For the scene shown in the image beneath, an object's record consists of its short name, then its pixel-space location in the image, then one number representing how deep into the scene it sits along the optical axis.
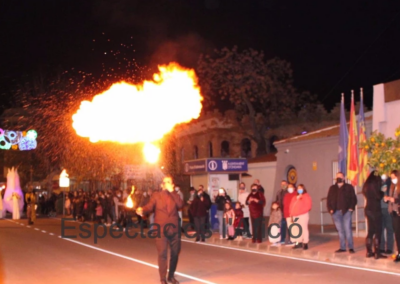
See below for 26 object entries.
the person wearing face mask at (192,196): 19.91
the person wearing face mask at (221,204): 18.50
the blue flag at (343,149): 17.84
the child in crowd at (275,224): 16.16
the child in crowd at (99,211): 27.48
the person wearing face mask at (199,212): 18.19
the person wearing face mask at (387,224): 12.86
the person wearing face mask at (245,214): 18.36
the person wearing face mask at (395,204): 11.94
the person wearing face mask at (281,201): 16.31
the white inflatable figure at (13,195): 33.41
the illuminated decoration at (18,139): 35.66
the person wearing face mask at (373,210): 12.59
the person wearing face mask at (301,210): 15.02
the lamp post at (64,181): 35.06
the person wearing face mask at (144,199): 22.71
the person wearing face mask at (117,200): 25.77
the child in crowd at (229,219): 18.09
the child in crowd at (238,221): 17.97
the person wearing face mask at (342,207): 13.82
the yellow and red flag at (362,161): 16.64
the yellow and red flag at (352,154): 16.83
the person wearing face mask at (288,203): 15.55
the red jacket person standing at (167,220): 9.84
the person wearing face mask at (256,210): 16.70
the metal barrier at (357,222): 17.19
